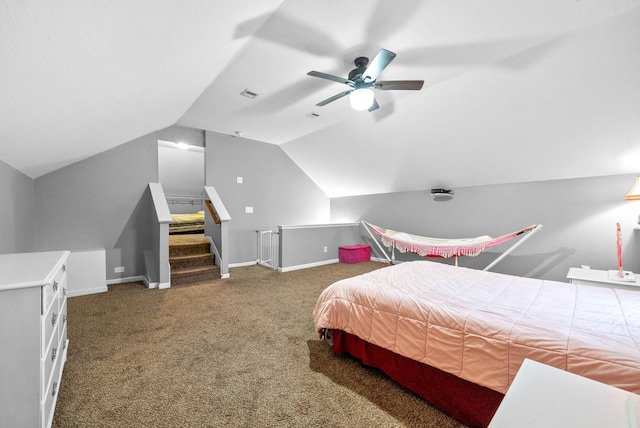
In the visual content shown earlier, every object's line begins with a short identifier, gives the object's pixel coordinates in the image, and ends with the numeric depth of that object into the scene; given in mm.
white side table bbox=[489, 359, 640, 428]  499
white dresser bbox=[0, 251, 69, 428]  1070
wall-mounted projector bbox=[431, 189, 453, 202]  4406
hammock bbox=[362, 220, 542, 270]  3549
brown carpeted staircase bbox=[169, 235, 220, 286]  3803
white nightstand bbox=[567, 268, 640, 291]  2299
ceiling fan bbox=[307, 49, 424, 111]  2201
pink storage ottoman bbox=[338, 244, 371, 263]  5277
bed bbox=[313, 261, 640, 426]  1129
